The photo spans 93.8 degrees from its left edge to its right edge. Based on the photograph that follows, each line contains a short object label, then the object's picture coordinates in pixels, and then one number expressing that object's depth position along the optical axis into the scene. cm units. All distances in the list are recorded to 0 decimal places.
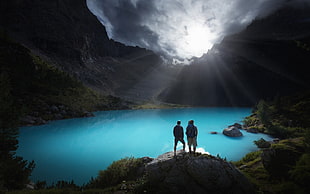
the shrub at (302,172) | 769
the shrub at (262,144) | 2200
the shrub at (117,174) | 1093
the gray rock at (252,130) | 3414
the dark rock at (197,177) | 799
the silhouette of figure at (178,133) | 1038
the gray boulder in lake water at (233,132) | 3111
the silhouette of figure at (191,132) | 1014
